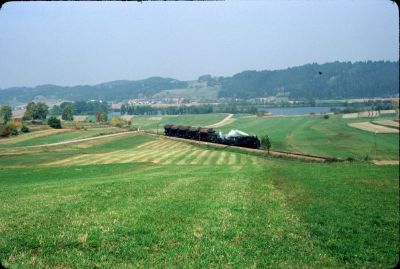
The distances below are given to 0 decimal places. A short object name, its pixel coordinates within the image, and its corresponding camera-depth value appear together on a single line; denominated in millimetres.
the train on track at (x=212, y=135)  91875
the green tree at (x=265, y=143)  85344
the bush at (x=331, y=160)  68475
